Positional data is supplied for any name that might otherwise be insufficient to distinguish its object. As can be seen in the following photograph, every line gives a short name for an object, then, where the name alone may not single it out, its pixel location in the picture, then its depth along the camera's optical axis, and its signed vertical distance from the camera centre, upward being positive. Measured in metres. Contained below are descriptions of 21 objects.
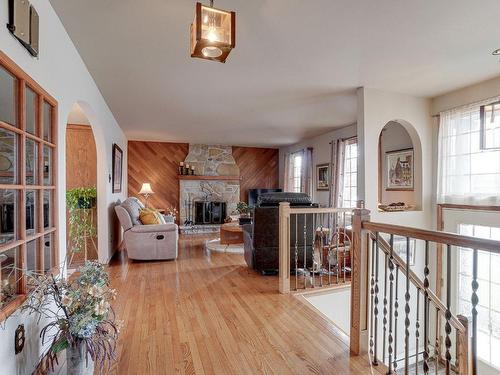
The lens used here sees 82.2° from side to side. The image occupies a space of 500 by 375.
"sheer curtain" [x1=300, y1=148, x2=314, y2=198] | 7.29 +0.34
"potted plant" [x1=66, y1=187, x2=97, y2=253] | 4.02 -0.45
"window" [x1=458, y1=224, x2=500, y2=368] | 3.56 -1.43
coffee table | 5.36 -0.97
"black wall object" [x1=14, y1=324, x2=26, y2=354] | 1.57 -0.87
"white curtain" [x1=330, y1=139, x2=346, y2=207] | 6.04 +0.26
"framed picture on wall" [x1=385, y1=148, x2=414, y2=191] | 4.55 +0.27
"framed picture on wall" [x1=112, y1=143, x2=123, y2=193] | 5.06 +0.32
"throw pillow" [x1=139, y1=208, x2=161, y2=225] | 4.87 -0.57
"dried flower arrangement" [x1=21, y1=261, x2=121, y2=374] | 1.63 -0.75
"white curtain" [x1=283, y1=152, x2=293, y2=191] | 8.47 +0.30
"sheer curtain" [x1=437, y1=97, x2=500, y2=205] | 3.50 +0.30
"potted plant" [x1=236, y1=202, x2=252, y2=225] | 5.53 -0.65
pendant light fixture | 1.51 +0.84
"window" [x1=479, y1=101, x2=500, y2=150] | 3.38 +0.72
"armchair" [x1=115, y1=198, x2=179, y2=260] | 4.51 -0.86
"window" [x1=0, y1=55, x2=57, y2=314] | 1.52 +0.01
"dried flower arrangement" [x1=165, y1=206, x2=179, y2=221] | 8.00 -0.72
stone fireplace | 8.13 +0.02
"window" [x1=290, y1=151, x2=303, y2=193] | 8.09 +0.41
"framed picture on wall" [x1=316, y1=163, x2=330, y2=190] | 6.63 +0.21
